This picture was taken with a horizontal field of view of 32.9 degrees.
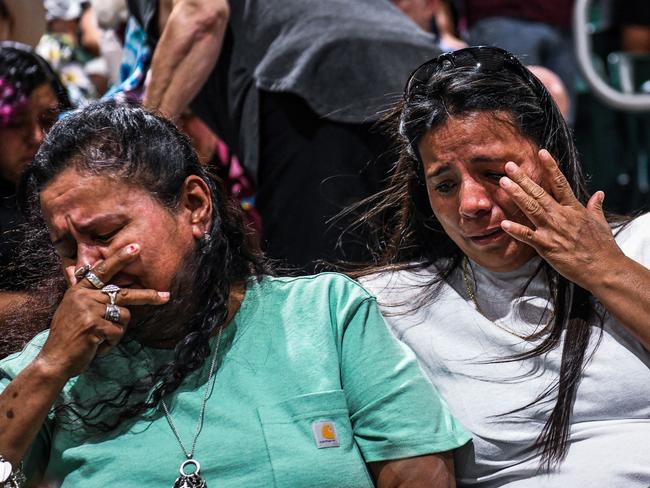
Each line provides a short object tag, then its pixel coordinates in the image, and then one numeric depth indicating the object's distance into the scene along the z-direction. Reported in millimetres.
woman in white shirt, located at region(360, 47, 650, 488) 2123
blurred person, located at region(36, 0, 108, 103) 5617
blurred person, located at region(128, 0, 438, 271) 3270
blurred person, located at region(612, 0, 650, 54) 5297
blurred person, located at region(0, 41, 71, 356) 3219
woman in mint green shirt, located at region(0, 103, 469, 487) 2012
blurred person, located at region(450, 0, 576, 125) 5527
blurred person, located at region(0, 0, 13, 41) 4094
